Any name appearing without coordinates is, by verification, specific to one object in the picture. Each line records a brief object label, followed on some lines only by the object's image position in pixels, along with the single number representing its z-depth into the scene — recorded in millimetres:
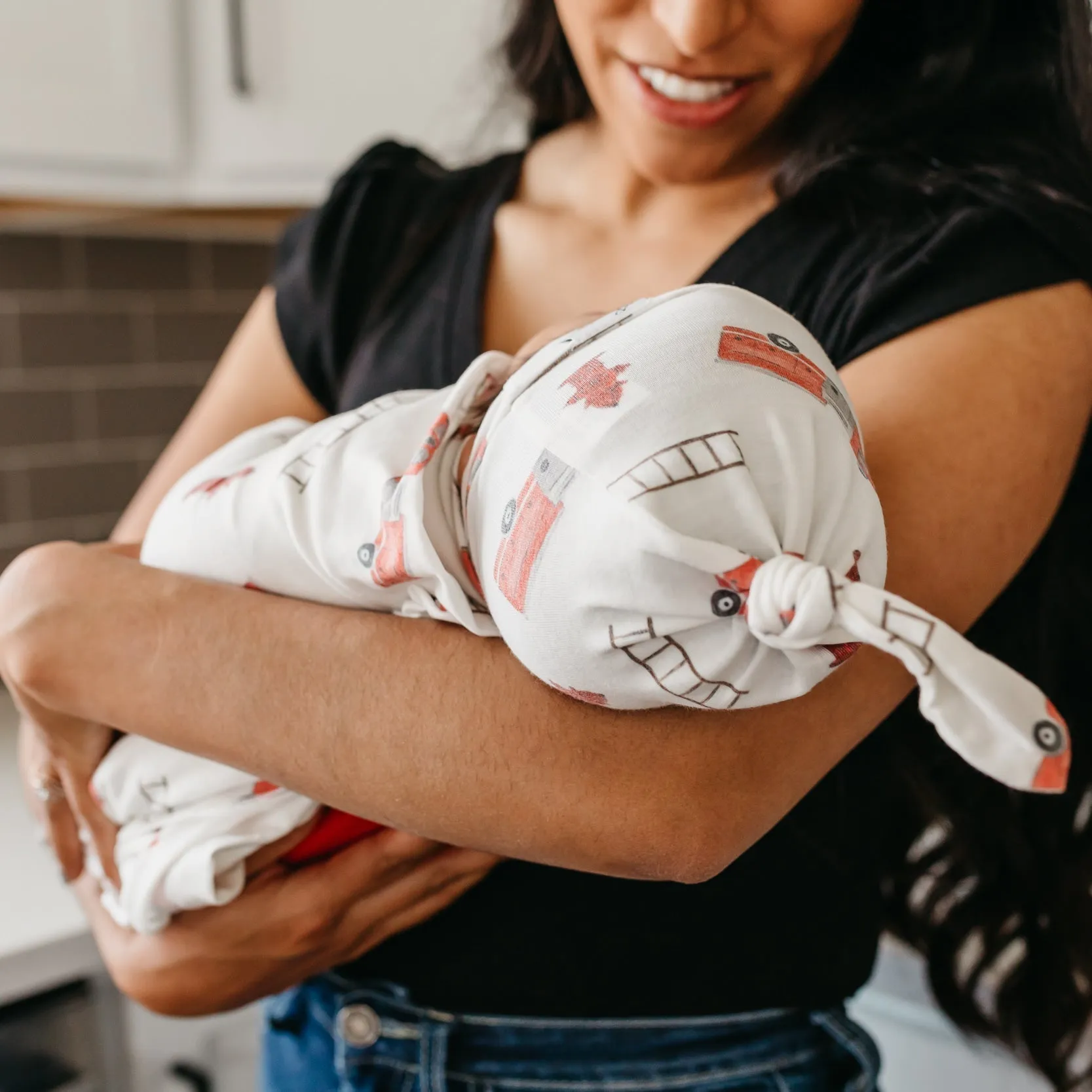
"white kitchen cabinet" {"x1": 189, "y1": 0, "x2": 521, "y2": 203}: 1377
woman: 565
